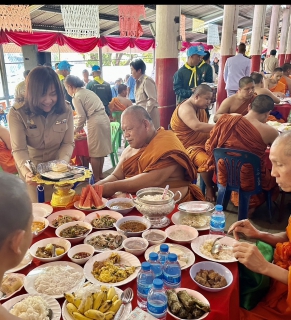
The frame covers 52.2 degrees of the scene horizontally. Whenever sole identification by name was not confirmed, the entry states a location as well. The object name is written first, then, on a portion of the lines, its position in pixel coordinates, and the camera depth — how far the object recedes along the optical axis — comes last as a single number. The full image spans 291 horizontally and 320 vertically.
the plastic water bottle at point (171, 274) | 1.26
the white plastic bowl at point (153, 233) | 1.64
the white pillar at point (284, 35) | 14.23
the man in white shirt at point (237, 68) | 6.48
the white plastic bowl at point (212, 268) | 1.36
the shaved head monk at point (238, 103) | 4.27
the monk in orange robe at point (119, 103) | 6.50
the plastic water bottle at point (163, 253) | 1.32
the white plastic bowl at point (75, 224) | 1.67
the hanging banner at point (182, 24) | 8.78
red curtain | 6.54
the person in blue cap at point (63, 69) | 5.83
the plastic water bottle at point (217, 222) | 1.72
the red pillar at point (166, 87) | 5.20
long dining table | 1.19
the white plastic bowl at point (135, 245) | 1.54
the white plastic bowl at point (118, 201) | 2.03
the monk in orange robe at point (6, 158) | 3.72
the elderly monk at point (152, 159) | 2.32
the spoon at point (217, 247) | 1.56
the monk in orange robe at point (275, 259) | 1.45
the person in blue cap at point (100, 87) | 6.16
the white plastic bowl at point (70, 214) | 1.95
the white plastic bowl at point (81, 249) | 1.51
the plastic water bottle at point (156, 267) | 1.23
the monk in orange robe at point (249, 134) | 3.25
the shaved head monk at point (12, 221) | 0.82
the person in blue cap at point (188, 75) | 5.29
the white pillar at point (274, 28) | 12.30
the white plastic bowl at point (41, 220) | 1.73
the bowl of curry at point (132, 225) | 1.74
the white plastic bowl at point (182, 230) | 1.66
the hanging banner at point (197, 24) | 11.55
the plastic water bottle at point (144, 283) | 1.18
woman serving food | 2.45
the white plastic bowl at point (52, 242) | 1.53
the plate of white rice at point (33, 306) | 1.09
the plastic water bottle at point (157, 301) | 1.08
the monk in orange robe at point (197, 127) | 3.70
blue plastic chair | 3.10
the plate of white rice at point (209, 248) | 1.51
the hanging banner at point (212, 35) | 10.25
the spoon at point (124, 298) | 1.11
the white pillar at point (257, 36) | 9.94
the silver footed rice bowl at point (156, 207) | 1.81
